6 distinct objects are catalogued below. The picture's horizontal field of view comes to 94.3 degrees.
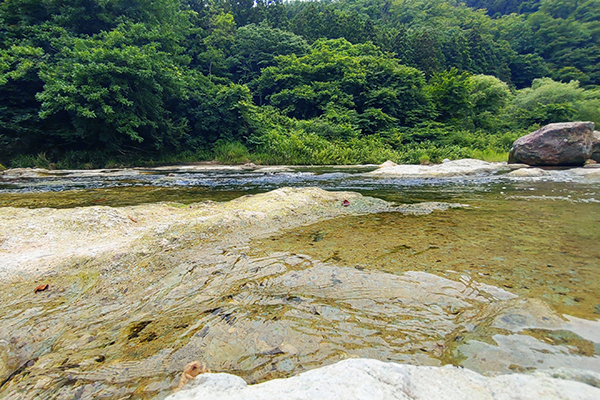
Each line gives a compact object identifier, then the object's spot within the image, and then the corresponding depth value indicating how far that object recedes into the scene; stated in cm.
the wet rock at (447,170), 1081
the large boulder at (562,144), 1227
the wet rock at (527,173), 995
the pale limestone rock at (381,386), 97
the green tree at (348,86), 2678
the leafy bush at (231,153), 1948
